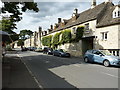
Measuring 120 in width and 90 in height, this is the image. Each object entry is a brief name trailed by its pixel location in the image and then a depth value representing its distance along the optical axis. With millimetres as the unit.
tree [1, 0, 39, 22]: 9167
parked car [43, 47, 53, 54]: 20801
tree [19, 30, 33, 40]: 65932
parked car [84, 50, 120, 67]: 8912
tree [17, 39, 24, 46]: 66035
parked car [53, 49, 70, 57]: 16475
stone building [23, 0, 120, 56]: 13418
